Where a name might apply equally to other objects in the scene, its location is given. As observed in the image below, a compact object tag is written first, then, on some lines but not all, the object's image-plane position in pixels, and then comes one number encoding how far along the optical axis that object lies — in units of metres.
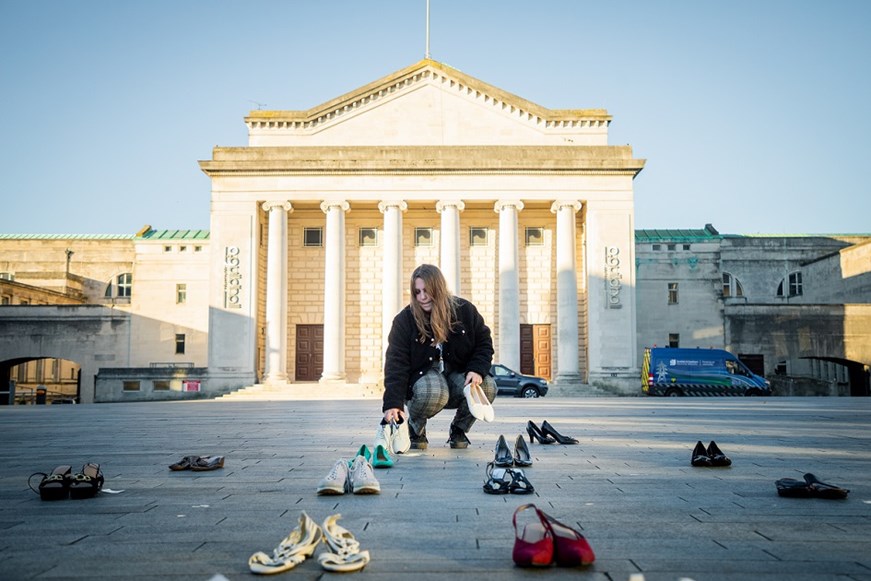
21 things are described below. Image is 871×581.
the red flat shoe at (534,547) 3.82
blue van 38.06
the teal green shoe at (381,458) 7.85
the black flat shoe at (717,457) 7.75
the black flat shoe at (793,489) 5.86
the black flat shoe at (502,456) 7.49
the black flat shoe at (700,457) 7.75
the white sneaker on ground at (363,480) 6.11
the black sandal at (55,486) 6.03
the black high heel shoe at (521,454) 7.91
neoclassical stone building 38.75
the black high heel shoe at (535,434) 10.42
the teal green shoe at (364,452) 7.39
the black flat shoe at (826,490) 5.83
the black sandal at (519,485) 6.18
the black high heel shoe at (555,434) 10.41
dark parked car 35.56
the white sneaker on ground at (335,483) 6.09
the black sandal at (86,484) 6.12
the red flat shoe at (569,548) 3.83
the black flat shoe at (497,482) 6.10
